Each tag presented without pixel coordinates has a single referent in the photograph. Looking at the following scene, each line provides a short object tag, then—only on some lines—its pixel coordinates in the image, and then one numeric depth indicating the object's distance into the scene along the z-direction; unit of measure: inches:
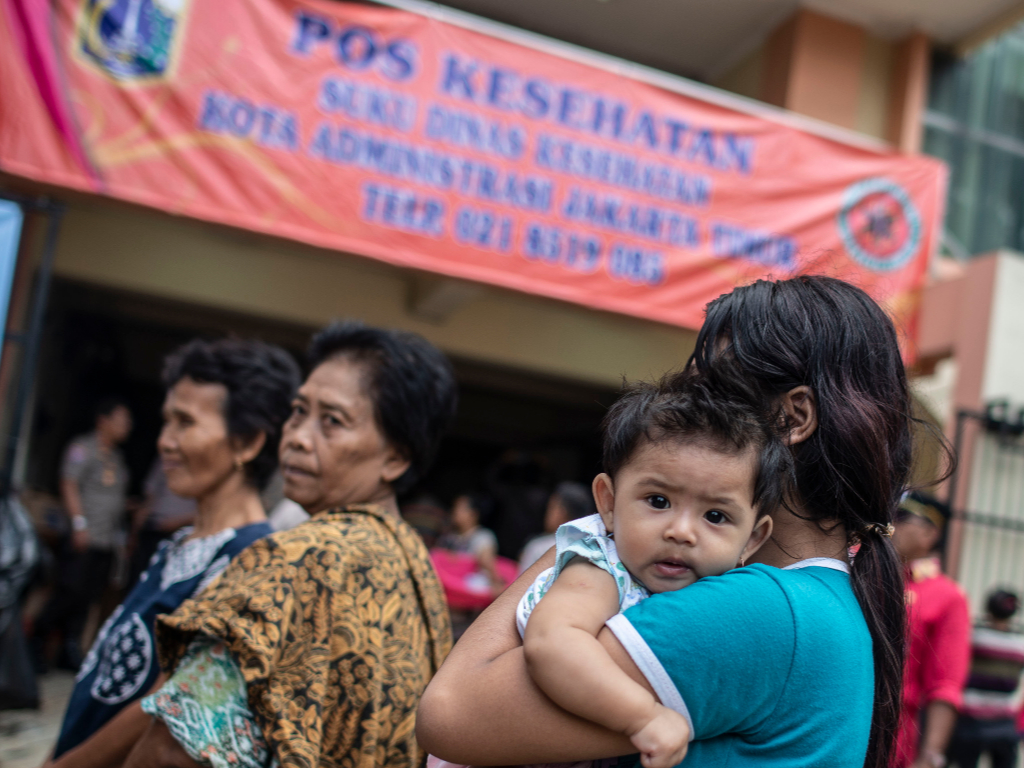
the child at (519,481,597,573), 210.8
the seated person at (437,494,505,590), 252.5
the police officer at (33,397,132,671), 232.7
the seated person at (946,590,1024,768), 179.8
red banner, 183.5
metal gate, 245.0
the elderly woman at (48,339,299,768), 79.9
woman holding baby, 42.1
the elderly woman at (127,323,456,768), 61.6
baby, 45.2
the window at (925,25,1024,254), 323.3
